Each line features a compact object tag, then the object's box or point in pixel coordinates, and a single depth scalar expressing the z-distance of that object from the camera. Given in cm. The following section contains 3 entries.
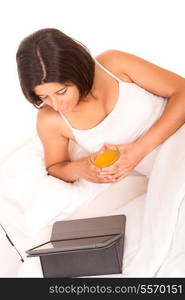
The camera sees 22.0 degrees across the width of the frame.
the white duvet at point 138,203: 158
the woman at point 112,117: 167
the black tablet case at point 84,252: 153
